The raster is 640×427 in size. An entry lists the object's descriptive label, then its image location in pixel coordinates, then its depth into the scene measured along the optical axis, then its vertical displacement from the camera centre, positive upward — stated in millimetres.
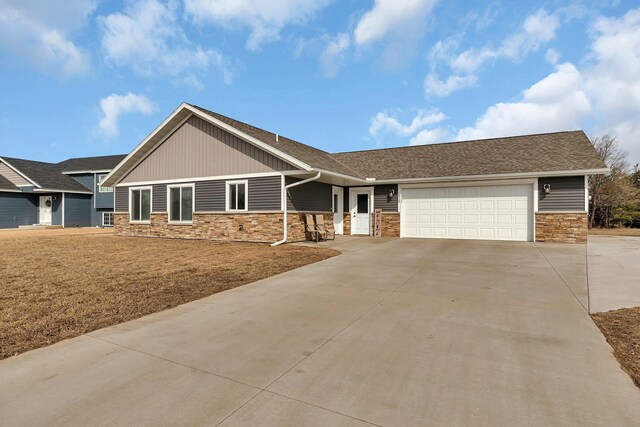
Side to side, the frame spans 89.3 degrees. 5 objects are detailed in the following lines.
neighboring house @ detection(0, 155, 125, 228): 24431 +1670
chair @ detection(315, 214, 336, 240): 13811 -551
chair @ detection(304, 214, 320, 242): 13848 -586
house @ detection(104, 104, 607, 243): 12914 +1242
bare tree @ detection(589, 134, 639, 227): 22844 +1943
